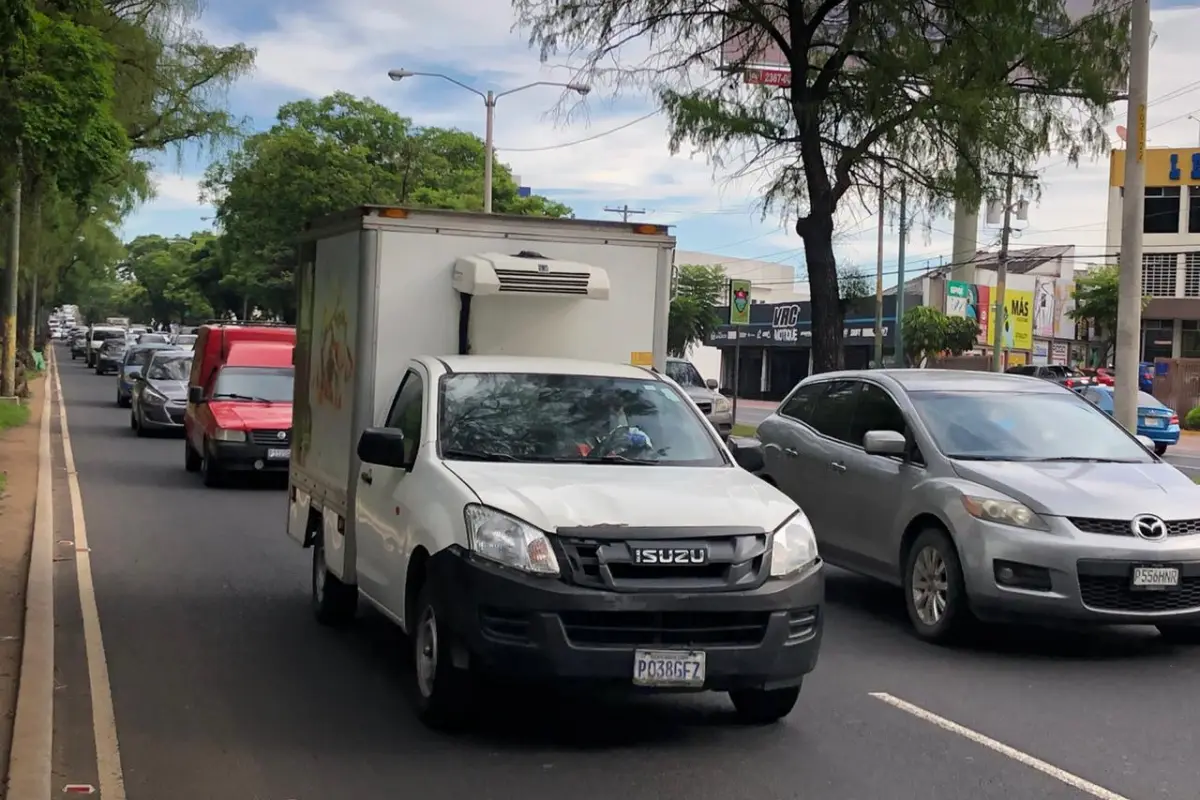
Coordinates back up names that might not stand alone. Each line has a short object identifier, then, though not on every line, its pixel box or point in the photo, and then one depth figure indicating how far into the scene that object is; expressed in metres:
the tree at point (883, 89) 17.61
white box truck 6.04
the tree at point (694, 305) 62.75
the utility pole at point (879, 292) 49.69
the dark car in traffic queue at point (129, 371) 34.62
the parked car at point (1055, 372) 40.34
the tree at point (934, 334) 56.16
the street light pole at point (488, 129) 32.84
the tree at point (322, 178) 47.53
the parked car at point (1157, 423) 29.77
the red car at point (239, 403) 17.55
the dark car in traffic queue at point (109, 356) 58.12
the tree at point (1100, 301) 53.25
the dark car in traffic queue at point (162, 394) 25.27
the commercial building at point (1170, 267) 52.72
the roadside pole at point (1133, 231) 16.20
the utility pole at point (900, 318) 47.58
